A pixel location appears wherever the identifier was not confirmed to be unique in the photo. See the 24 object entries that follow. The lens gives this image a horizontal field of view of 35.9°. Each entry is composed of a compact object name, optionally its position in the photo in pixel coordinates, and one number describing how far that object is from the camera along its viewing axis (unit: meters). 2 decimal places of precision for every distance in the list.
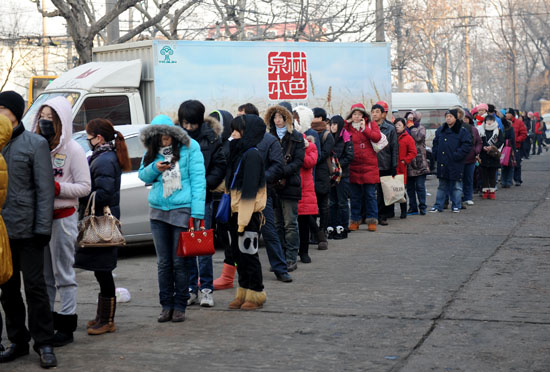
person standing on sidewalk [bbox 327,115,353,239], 11.84
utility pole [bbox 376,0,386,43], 29.14
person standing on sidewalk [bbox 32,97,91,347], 6.14
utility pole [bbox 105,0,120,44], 23.42
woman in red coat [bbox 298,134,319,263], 9.84
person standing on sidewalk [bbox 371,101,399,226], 13.03
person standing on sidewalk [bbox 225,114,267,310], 7.43
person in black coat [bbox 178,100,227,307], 7.40
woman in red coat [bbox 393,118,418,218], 13.95
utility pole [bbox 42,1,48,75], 49.35
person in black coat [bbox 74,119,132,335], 6.42
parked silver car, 10.20
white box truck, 13.49
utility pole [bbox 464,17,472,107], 62.62
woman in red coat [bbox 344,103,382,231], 12.38
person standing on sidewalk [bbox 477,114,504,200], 17.12
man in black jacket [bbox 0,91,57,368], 5.64
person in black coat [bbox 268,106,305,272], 9.19
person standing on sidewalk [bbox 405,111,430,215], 14.43
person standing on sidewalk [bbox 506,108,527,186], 20.73
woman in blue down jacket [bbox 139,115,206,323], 6.82
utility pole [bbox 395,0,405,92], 38.24
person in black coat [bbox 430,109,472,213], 14.66
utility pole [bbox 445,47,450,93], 64.88
